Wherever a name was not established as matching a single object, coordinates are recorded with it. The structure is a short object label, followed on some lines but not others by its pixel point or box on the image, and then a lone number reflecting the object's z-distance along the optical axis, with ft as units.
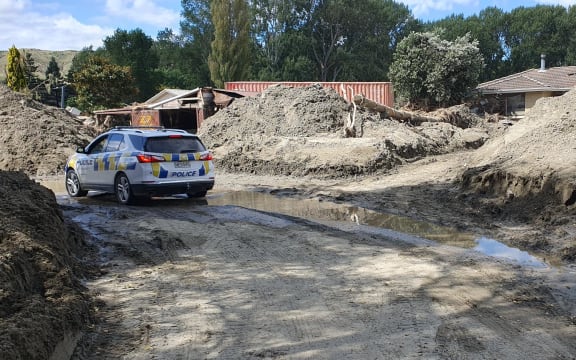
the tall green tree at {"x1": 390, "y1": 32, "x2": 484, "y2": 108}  115.85
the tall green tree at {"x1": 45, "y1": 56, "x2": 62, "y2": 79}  272.10
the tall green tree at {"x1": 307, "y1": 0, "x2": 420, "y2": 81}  218.59
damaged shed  93.76
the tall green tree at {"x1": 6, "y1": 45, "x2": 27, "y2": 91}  117.91
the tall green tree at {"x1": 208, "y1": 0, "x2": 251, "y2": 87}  189.88
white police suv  41.04
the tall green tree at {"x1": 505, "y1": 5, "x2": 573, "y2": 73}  213.87
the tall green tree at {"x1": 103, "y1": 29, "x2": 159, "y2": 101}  209.26
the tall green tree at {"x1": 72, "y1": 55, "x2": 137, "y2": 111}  154.70
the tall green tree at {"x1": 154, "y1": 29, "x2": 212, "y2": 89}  220.64
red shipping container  99.35
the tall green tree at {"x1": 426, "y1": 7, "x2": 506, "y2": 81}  217.36
